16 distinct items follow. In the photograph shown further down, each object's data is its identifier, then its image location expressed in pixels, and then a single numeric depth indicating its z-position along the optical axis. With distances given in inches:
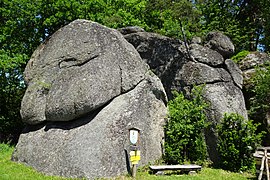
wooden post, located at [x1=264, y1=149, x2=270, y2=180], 343.7
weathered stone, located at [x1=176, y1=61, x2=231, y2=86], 503.5
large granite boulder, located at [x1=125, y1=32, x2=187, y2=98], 540.4
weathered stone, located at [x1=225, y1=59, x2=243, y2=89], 520.5
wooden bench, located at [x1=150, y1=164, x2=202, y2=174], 392.2
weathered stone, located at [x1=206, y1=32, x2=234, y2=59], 546.3
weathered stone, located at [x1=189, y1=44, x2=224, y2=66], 520.7
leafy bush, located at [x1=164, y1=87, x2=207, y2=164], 450.6
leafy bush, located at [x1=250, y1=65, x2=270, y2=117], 481.7
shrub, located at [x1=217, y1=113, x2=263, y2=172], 424.5
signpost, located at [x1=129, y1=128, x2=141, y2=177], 366.9
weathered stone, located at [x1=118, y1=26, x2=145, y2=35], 596.7
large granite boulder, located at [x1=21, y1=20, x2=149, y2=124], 414.6
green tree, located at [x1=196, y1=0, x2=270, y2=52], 815.7
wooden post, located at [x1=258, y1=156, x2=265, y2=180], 347.6
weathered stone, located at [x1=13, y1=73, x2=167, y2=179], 376.2
